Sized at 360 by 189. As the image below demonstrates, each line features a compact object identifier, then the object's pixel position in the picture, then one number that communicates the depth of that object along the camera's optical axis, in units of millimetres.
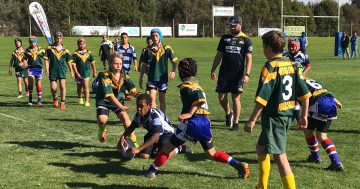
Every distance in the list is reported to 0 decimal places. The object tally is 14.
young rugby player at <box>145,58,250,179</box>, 5664
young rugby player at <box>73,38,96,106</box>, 13000
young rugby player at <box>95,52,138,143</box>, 7109
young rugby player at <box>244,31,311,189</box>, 4762
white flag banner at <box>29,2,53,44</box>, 22797
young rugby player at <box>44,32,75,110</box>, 12523
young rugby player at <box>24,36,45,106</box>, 13242
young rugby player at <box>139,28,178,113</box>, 9773
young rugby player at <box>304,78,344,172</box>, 6203
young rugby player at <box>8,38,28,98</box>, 14881
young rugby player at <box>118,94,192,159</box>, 6035
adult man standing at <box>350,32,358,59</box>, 34706
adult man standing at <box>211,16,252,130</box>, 9109
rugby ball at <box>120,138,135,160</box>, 6500
